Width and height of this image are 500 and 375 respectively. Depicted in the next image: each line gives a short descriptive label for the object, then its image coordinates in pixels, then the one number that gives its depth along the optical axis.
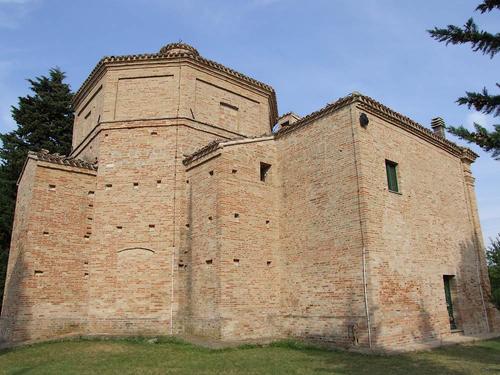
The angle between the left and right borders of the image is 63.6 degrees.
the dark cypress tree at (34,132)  18.97
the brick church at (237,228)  11.02
